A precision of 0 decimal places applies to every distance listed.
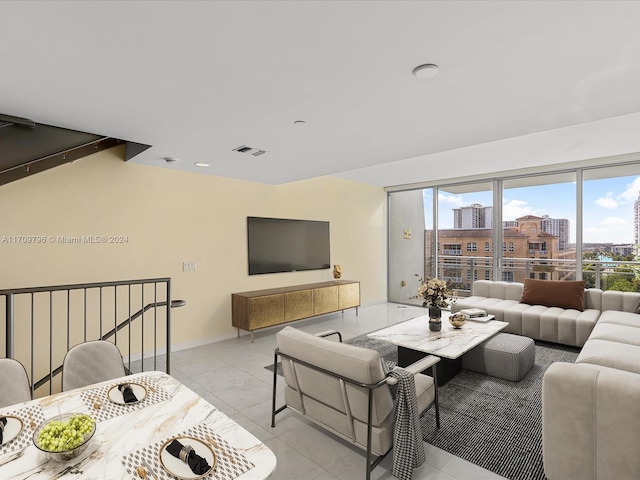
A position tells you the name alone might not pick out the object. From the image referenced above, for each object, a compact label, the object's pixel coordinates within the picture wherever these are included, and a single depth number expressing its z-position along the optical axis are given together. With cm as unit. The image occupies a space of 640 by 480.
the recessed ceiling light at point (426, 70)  185
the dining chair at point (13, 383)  176
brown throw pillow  456
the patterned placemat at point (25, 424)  125
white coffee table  314
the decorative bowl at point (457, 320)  375
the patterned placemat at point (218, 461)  112
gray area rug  218
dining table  113
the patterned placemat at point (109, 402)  150
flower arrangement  367
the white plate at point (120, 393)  161
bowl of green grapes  114
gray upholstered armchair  195
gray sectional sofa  171
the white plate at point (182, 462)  112
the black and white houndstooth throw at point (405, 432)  196
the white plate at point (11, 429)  128
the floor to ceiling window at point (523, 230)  520
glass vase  371
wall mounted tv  527
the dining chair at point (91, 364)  205
